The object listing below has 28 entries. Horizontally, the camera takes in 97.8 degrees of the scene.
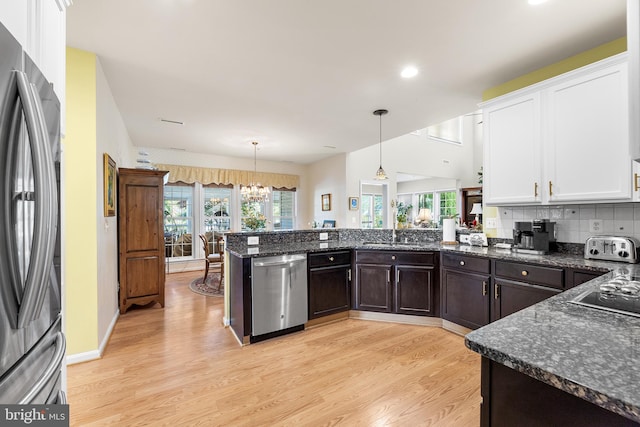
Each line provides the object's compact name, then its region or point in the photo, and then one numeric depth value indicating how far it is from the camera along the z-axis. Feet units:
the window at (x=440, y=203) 28.78
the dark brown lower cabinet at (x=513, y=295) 7.14
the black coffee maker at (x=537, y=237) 8.26
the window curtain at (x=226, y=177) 20.21
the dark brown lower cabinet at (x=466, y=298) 8.52
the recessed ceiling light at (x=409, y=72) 8.74
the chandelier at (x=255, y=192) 19.07
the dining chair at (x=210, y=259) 16.61
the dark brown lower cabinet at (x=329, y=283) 10.12
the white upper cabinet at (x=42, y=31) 2.63
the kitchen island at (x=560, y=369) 1.98
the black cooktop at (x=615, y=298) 3.37
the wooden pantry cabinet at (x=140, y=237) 11.55
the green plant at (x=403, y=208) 32.49
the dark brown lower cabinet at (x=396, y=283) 10.17
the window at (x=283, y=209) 24.85
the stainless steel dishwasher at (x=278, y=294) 8.94
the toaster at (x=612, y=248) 6.77
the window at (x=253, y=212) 22.25
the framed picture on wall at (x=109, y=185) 8.98
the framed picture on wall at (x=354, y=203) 20.99
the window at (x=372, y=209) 25.22
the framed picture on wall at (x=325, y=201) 22.59
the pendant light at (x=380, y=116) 12.56
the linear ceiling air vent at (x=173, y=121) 13.56
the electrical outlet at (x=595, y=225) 7.79
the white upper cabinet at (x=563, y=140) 6.79
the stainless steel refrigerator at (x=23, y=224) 2.17
